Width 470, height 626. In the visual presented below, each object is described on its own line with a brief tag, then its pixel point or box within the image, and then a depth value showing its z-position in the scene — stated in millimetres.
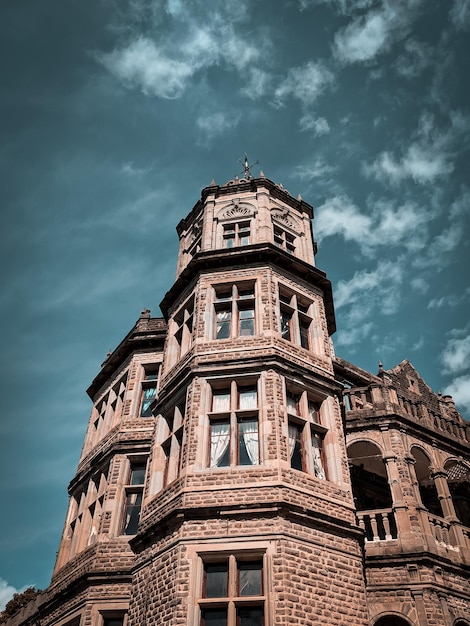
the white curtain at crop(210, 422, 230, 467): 13164
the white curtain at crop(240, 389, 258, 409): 14055
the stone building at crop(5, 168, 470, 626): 11438
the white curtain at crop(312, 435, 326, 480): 13562
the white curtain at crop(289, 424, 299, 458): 13416
